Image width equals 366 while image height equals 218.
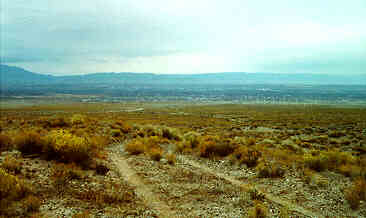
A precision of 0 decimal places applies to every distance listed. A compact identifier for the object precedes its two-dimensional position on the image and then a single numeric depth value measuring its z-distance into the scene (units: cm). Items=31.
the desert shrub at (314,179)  887
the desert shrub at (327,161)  1073
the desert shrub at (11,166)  806
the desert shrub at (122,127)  2036
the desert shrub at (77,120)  2230
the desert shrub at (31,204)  613
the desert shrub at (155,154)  1200
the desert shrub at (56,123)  2101
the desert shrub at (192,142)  1531
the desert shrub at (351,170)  956
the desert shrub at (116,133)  1844
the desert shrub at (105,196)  700
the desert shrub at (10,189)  621
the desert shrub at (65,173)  801
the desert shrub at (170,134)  1944
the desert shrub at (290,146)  1737
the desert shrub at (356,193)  722
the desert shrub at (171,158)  1158
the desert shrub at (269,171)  981
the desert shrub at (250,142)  1794
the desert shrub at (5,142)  1143
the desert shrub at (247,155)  1139
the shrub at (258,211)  653
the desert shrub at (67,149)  990
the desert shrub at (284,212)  658
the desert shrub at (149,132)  1987
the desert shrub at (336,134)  2608
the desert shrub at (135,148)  1312
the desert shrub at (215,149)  1327
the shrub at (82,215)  596
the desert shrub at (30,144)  1070
